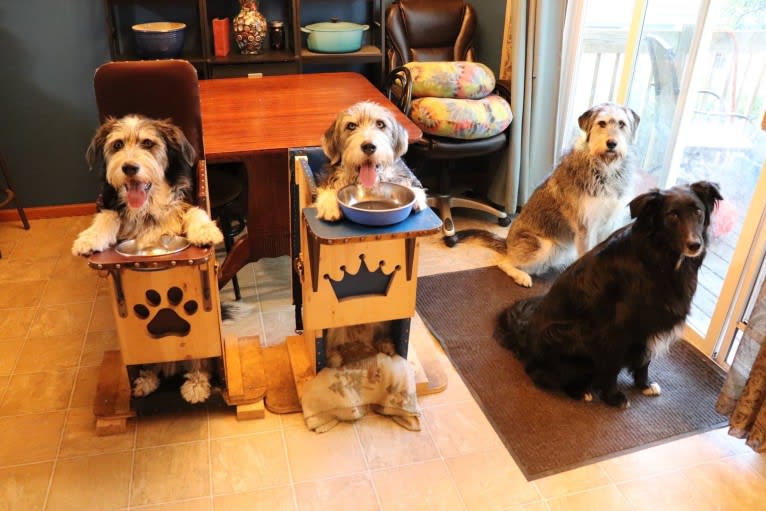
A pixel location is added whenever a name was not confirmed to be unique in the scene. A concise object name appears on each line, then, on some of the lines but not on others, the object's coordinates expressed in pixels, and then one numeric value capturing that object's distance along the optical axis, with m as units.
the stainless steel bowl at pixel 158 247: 1.95
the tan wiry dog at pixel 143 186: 1.98
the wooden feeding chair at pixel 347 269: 1.96
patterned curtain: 2.17
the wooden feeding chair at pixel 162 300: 2.01
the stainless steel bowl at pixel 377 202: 1.94
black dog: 2.06
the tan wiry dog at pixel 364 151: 2.10
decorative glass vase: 3.56
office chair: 3.62
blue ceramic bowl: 3.36
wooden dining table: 2.62
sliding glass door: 2.62
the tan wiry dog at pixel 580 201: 2.84
